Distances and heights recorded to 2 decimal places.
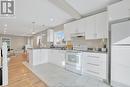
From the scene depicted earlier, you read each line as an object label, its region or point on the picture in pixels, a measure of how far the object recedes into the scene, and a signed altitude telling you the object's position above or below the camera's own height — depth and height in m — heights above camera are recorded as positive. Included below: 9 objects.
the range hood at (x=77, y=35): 2.71 +0.40
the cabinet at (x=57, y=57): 3.00 -0.72
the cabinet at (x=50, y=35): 4.58 +0.61
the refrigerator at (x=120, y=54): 1.52 -0.26
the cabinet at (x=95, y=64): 1.90 -0.68
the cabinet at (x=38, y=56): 3.47 -0.73
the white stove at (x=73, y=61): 2.38 -0.72
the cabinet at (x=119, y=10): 1.55 +0.87
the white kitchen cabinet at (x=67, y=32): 3.19 +0.60
